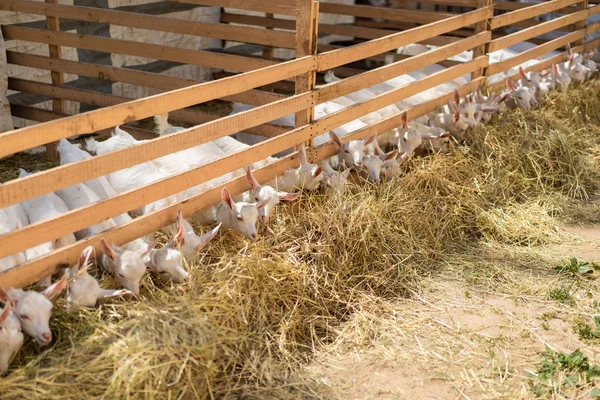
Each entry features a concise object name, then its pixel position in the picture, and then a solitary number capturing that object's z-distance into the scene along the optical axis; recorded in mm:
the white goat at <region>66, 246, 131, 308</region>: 4129
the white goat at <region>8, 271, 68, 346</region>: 3857
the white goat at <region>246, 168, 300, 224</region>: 5141
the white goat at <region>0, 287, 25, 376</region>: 3717
